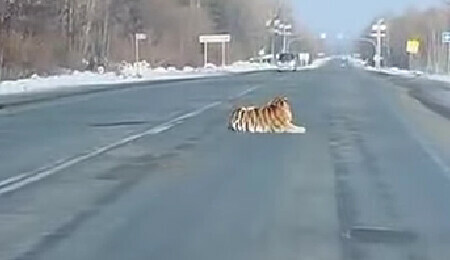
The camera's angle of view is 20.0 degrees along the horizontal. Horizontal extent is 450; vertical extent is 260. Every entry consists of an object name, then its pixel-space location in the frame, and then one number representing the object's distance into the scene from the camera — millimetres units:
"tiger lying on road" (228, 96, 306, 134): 27438
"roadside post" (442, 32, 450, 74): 86519
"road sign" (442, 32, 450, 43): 86500
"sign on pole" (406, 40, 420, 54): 119925
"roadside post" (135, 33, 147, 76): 89431
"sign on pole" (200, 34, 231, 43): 121125
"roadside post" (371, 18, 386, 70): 177875
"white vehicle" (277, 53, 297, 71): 136500
